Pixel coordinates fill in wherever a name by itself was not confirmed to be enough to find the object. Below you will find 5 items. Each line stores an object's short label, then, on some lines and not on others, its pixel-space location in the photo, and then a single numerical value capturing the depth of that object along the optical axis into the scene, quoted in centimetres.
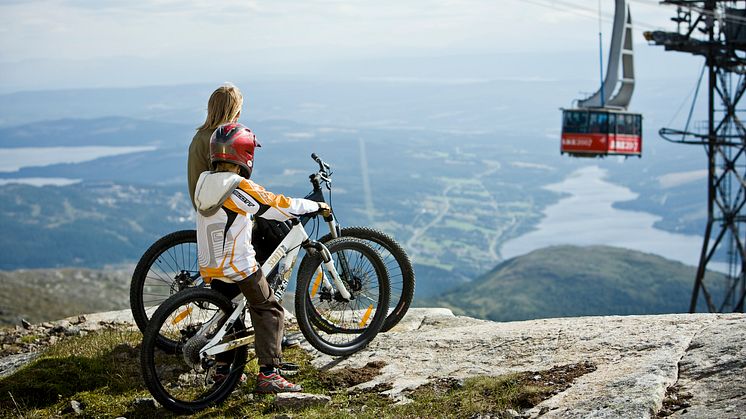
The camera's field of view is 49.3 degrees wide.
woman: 917
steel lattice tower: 4569
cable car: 5394
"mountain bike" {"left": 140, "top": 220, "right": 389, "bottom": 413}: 862
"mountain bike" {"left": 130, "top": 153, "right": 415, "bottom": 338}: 1012
